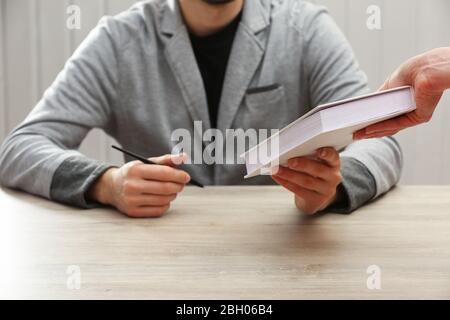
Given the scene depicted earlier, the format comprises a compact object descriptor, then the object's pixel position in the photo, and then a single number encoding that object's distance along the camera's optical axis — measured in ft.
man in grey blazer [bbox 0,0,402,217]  3.86
